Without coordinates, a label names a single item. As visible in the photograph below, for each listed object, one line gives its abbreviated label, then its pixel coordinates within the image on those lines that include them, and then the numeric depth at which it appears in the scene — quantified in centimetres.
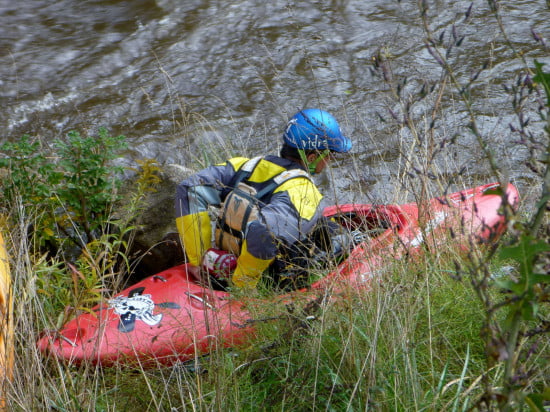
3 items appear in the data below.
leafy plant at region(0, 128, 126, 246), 728
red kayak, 575
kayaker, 649
